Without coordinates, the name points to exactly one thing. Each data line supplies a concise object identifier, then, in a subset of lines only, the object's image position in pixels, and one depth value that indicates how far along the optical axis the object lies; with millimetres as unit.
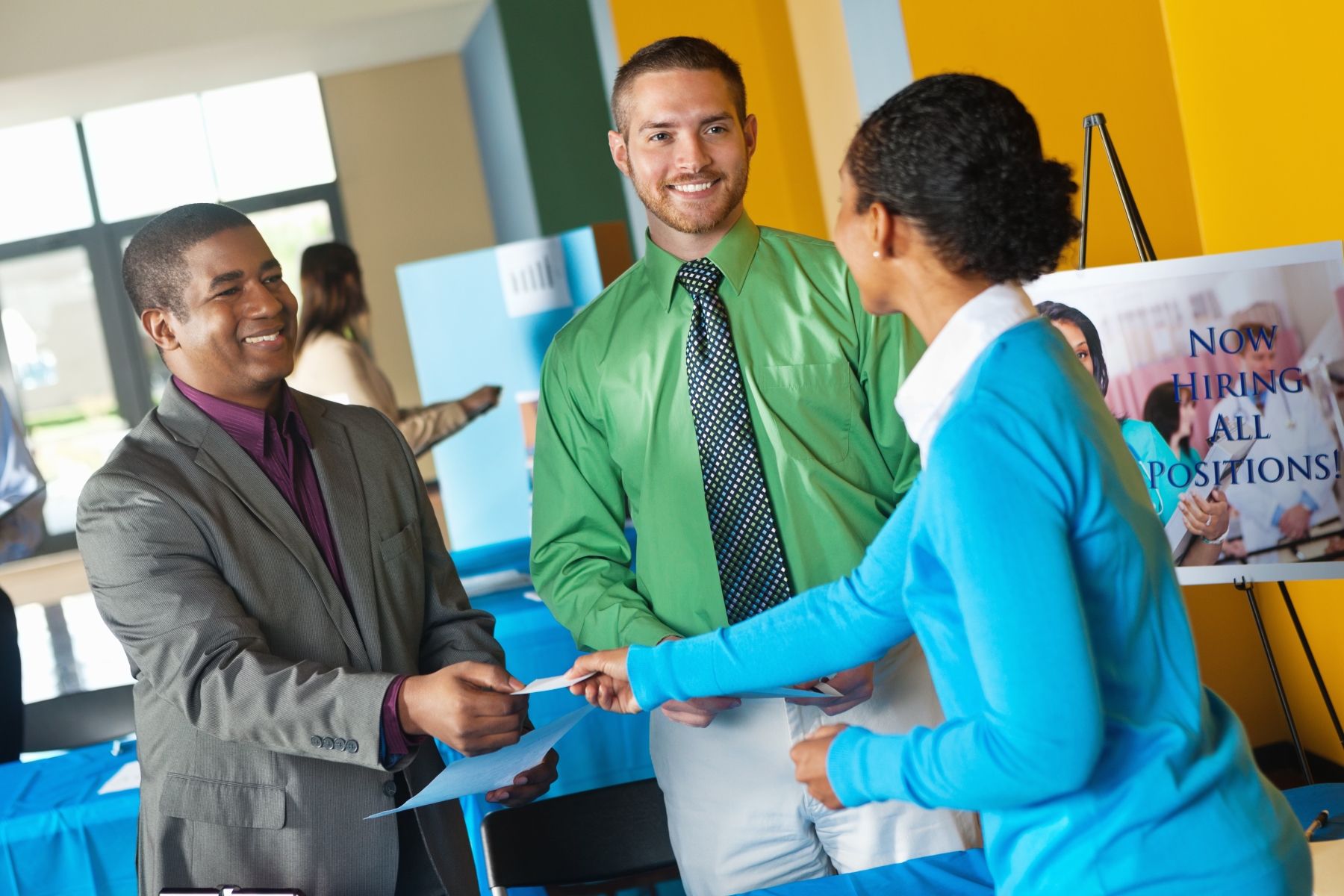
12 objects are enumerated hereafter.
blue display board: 4160
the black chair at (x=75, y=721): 3553
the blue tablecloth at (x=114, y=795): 2471
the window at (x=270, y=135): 9695
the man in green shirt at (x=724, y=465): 1690
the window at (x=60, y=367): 9656
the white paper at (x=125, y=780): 2525
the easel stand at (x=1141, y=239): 2412
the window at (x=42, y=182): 9531
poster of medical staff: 2215
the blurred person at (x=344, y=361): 4098
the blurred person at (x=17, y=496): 3875
